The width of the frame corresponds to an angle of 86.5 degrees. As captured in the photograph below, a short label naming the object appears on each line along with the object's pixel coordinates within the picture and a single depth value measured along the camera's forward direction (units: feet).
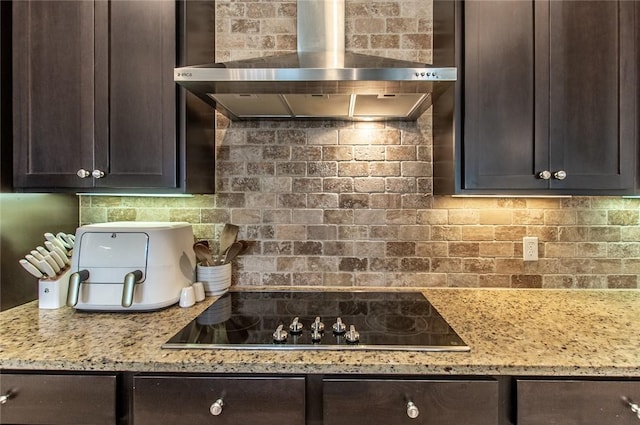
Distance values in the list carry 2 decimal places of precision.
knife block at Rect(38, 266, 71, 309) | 4.40
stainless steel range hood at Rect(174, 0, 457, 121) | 3.69
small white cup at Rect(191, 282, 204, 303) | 4.74
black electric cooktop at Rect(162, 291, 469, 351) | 3.37
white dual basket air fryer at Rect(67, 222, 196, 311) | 4.24
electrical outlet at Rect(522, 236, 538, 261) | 5.27
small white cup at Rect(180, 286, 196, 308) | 4.49
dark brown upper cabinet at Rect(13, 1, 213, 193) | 4.36
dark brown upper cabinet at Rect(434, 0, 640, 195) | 4.22
